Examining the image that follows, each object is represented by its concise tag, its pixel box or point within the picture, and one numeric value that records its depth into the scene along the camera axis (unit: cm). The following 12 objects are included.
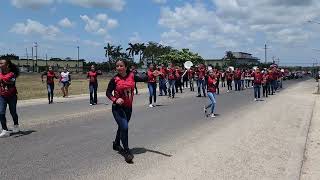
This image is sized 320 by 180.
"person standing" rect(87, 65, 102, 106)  1201
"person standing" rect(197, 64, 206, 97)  1555
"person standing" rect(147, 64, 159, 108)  1141
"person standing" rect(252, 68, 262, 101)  1431
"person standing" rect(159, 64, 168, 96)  1537
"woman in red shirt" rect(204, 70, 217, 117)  924
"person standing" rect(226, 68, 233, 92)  2121
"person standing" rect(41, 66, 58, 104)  1286
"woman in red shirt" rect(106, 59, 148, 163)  479
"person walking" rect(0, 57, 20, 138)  623
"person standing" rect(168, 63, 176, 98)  1509
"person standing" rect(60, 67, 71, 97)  1529
